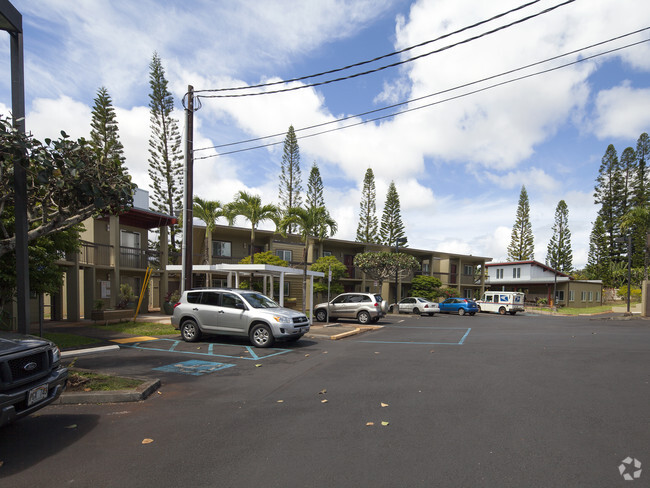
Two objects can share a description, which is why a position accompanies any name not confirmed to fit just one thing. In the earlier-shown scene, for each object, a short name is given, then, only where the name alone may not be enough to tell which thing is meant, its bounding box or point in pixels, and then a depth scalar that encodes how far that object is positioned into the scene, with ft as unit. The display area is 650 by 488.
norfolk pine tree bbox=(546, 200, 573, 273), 196.75
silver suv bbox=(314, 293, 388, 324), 68.95
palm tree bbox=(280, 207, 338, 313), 66.69
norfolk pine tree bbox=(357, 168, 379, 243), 169.27
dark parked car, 14.30
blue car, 106.52
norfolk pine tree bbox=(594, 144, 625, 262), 174.91
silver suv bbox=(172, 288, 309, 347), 38.99
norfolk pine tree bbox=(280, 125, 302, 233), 145.48
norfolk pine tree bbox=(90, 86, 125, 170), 106.01
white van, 113.80
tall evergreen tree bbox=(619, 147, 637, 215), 172.24
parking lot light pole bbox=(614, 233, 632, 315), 94.66
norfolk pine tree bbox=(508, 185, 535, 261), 197.36
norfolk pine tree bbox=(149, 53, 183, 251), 117.70
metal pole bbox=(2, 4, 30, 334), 22.33
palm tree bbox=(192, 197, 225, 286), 77.05
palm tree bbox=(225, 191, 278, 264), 71.97
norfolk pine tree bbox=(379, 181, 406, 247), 167.02
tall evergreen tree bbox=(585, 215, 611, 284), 179.42
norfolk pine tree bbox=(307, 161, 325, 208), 150.82
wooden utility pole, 48.06
